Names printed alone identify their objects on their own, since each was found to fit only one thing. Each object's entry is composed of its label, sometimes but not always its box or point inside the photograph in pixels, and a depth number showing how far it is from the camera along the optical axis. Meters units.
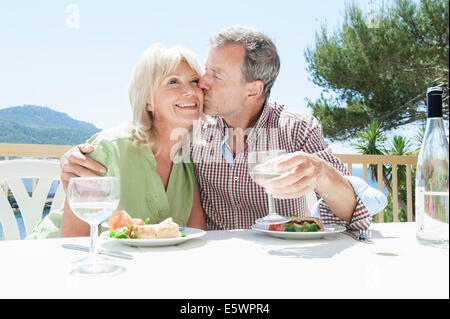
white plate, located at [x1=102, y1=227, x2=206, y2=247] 0.94
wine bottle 0.81
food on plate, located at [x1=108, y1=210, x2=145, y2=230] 1.09
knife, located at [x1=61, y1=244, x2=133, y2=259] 0.84
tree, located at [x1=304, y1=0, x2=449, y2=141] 8.98
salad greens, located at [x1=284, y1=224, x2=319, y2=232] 1.09
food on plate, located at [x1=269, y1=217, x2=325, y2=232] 1.10
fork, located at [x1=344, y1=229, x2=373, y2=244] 1.05
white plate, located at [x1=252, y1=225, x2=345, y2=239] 1.05
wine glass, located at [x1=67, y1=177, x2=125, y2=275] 0.76
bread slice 0.98
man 1.84
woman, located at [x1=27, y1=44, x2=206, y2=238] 1.65
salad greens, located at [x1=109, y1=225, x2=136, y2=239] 0.99
